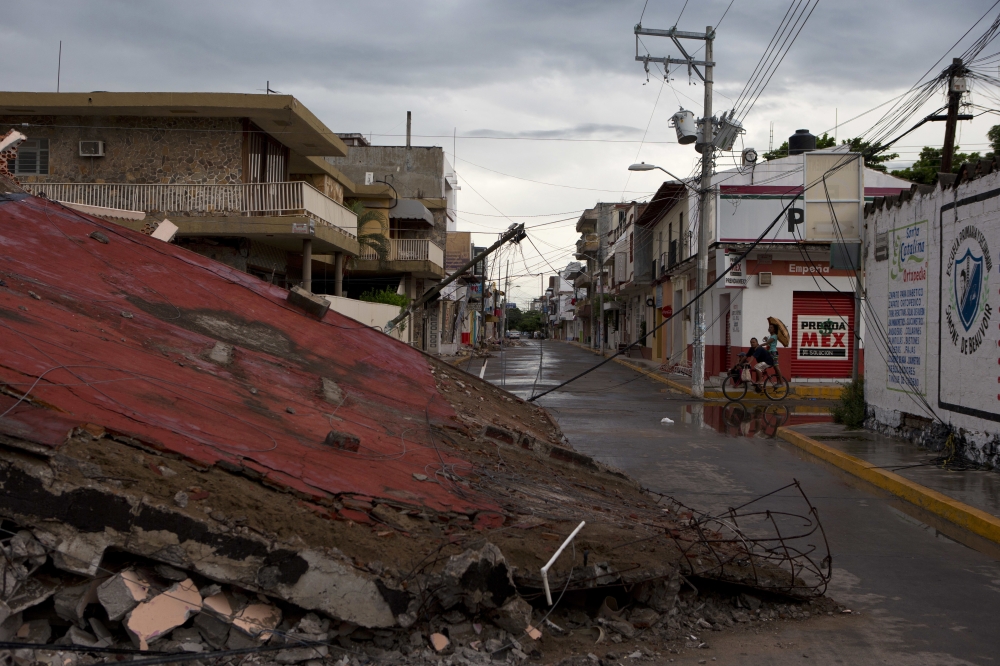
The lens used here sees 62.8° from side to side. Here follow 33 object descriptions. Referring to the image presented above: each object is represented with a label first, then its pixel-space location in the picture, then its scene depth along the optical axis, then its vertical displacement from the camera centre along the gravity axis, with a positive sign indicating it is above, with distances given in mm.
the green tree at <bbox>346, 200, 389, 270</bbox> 31359 +4036
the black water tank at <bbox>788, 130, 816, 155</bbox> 28250 +7188
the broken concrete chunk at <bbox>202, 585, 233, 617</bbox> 3670 -1219
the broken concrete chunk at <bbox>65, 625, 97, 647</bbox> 3482 -1314
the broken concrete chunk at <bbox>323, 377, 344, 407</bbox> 6727 -469
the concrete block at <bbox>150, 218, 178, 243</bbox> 9766 +1217
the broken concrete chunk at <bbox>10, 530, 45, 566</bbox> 3428 -923
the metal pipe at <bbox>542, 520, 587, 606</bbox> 4250 -1196
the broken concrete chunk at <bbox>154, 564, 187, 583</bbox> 3643 -1069
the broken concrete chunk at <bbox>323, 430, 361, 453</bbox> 5391 -686
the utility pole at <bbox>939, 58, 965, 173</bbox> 18906 +5717
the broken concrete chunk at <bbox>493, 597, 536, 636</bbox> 4152 -1402
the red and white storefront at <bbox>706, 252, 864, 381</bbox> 24562 +1193
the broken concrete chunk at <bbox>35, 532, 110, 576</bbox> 3471 -942
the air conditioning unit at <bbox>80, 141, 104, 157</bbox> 19906 +4435
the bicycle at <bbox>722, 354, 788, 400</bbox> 20359 -871
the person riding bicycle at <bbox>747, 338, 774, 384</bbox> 20391 -244
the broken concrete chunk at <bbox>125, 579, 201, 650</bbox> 3508 -1225
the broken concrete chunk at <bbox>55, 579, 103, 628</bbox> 3500 -1162
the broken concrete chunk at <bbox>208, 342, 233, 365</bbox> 6332 -152
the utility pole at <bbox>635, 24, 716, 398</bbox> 21375 +4696
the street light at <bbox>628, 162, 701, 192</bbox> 23875 +5206
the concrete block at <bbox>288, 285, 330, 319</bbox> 9281 +382
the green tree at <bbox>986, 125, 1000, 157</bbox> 28391 +7654
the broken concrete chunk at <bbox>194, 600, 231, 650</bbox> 3678 -1329
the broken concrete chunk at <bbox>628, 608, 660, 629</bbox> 4523 -1519
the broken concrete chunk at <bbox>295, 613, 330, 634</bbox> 3787 -1342
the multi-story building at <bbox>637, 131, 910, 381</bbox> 24375 +2932
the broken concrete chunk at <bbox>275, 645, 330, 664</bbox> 3674 -1445
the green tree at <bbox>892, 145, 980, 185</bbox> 33656 +7980
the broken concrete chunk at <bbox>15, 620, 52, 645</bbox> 3446 -1285
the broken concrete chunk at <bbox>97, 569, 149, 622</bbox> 3506 -1135
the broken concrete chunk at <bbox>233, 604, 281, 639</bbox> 3693 -1298
